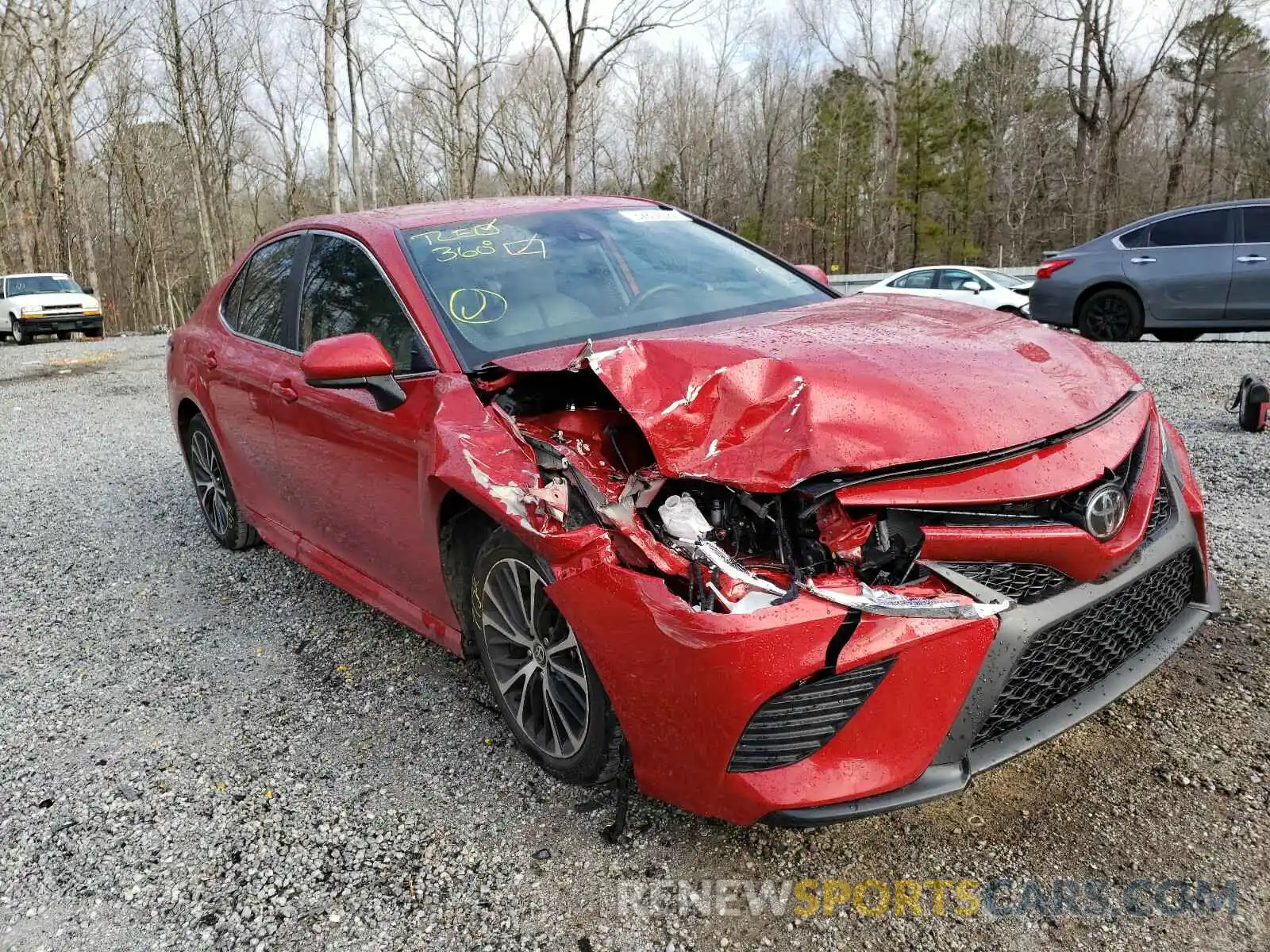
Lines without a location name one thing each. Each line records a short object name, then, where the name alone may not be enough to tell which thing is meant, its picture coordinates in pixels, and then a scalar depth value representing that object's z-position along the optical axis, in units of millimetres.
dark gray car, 9273
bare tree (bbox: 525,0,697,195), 18734
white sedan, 15828
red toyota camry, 1779
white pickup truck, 20406
